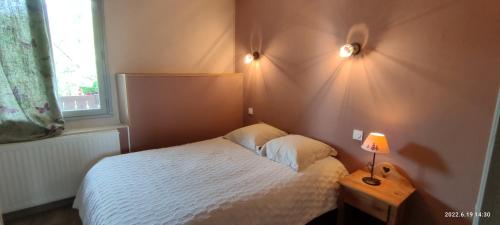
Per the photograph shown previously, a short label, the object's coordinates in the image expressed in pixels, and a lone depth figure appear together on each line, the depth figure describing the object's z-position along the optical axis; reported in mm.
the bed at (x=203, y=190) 1541
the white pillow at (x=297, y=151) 2209
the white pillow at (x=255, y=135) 2670
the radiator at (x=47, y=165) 2176
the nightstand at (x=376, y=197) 1765
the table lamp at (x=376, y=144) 1883
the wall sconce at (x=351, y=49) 2158
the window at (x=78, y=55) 2428
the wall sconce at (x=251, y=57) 3176
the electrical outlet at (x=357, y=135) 2236
